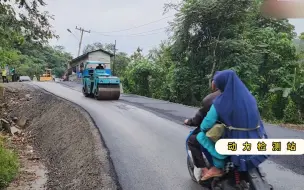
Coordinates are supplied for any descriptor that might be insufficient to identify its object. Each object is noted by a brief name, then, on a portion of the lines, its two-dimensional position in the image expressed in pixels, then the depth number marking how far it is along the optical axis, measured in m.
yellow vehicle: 30.13
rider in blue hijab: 2.57
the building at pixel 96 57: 28.28
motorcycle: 2.55
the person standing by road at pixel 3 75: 22.63
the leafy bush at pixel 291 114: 10.06
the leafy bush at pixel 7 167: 5.42
